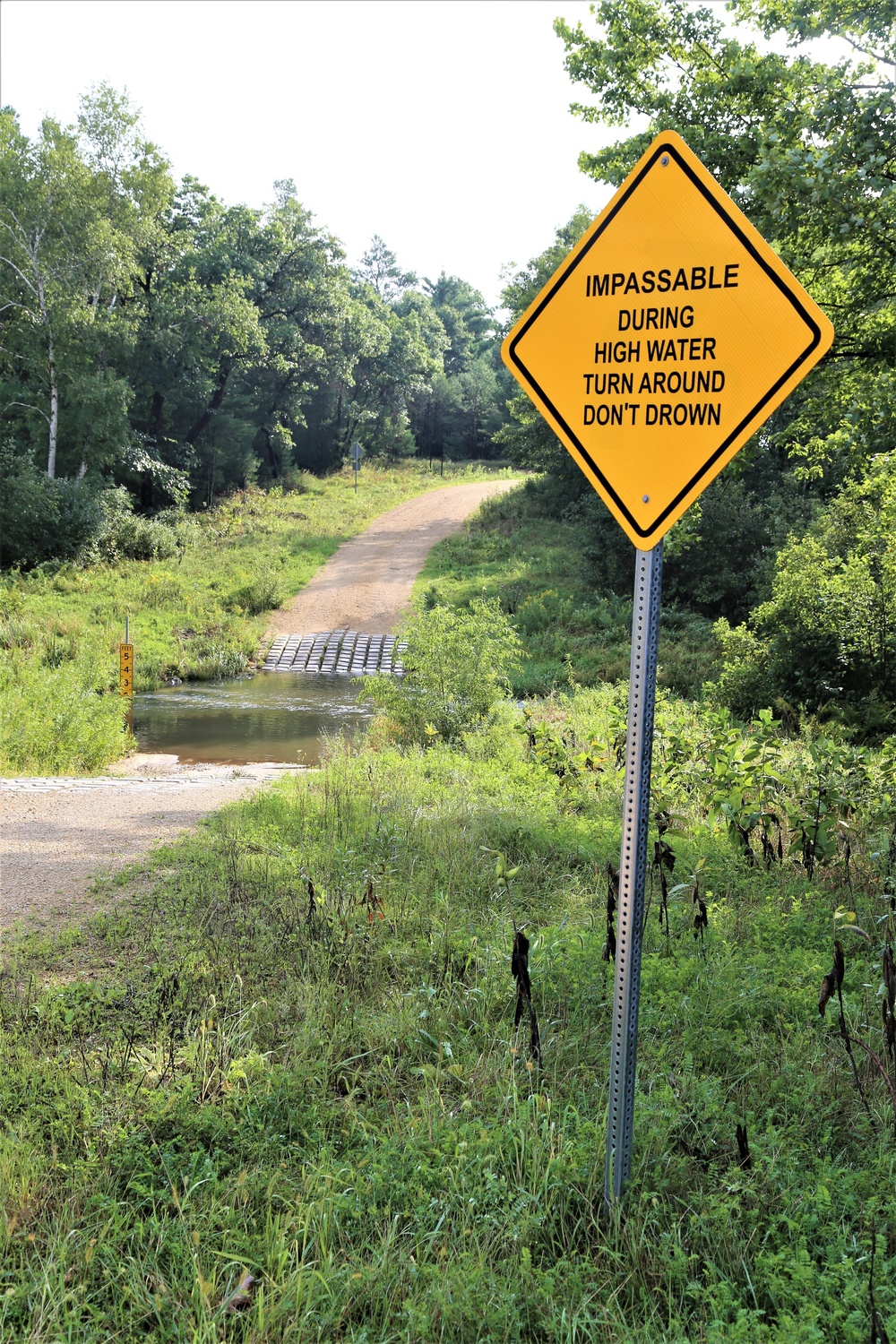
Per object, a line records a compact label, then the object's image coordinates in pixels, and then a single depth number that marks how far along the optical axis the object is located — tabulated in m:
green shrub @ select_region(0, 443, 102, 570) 22.97
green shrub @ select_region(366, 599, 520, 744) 11.05
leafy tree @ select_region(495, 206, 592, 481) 28.31
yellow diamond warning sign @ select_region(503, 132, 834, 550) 2.50
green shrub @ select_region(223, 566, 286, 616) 23.53
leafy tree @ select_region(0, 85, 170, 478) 24.17
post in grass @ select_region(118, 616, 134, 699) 16.25
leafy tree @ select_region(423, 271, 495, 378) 71.19
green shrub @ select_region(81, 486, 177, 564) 25.02
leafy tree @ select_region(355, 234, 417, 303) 79.44
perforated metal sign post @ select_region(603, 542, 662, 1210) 2.62
